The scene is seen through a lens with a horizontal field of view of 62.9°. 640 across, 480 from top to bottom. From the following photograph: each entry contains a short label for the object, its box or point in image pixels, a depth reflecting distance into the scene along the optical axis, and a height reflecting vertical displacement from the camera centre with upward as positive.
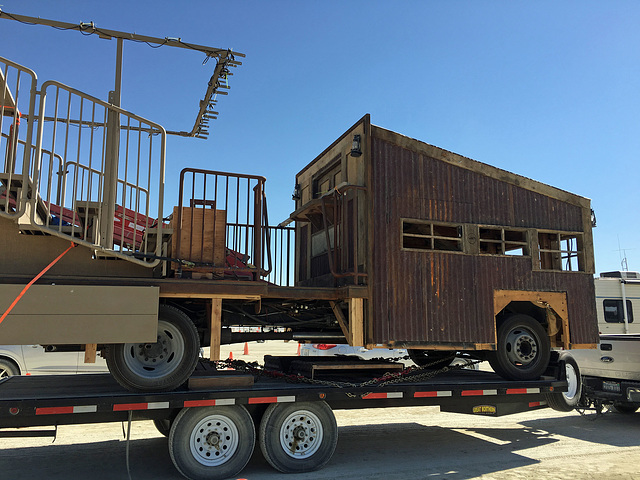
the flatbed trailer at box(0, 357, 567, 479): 6.00 -1.04
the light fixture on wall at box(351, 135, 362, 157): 8.02 +2.68
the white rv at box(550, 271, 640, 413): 9.71 -1.04
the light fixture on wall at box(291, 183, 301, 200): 10.80 +2.70
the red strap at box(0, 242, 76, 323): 5.51 +0.48
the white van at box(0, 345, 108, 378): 10.82 -0.72
